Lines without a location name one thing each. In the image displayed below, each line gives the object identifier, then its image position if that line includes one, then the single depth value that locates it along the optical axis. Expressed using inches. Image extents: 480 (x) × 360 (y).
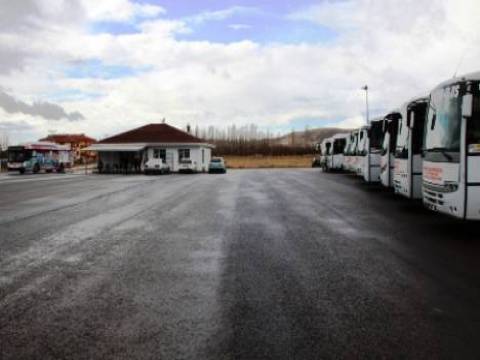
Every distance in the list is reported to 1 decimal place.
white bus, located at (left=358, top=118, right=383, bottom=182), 867.4
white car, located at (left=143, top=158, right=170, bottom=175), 1884.8
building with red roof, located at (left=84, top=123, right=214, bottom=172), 2110.0
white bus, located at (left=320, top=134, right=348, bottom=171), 1636.3
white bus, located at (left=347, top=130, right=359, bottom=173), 1229.1
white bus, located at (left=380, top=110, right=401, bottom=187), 718.5
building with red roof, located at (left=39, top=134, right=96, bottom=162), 3814.0
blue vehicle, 1967.3
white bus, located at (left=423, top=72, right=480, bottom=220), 366.6
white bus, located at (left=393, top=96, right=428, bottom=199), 555.2
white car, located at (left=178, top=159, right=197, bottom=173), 2054.9
